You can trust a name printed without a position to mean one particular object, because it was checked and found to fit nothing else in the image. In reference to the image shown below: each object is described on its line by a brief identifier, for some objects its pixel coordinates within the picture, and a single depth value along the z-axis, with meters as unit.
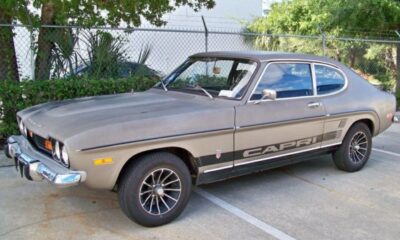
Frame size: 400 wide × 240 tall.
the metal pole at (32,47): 7.28
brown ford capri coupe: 3.90
